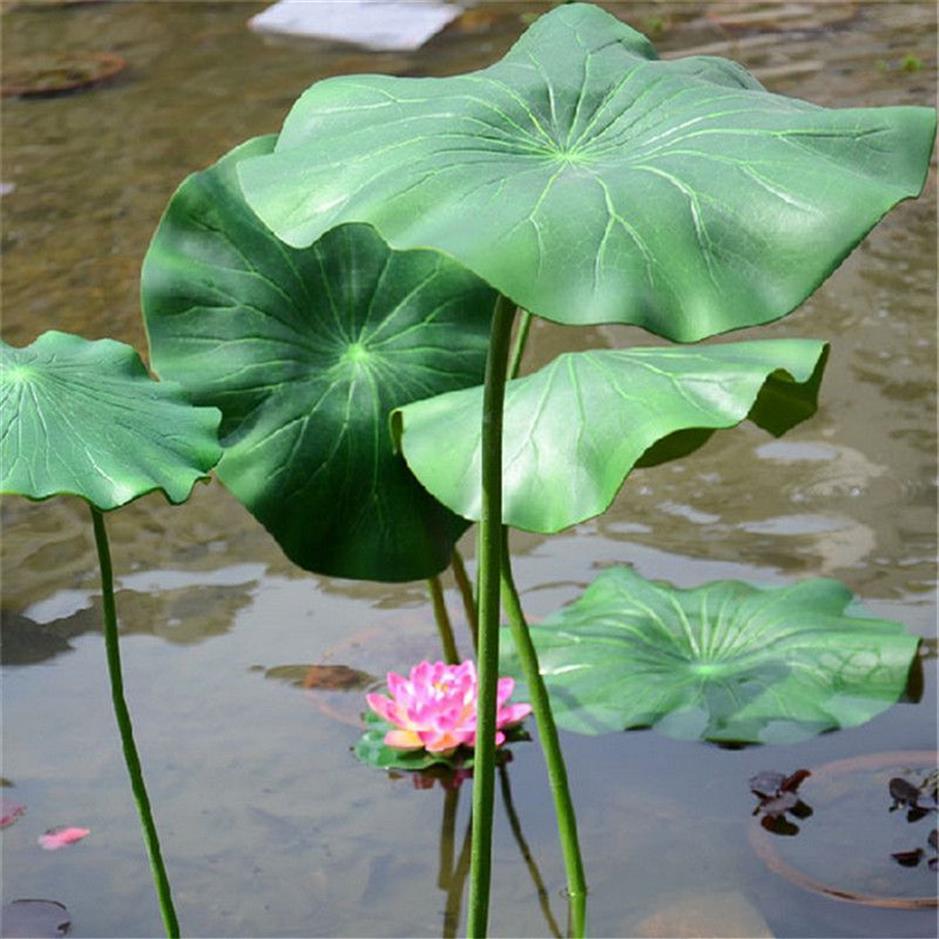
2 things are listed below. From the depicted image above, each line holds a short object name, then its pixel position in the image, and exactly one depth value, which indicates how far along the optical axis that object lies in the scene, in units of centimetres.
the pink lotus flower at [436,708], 303
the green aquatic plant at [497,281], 235
